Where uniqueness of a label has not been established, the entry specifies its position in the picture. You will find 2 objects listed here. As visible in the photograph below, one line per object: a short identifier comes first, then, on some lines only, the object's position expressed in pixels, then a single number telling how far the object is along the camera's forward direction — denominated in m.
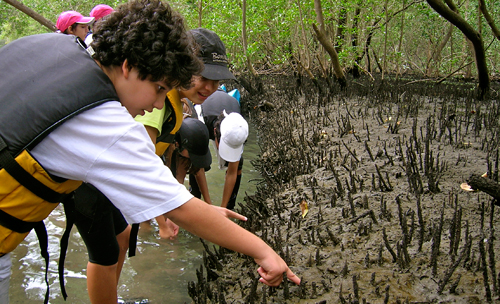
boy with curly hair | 1.12
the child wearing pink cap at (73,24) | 3.23
